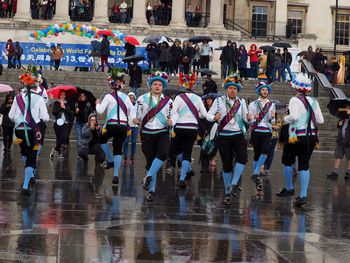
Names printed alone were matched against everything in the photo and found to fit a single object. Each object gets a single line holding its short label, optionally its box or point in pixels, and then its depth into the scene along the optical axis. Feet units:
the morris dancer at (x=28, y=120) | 44.75
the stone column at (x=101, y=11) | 164.08
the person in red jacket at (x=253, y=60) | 138.11
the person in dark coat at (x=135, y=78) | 105.81
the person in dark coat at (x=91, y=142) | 62.54
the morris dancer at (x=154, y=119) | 45.42
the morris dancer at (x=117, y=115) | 50.55
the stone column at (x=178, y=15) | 165.89
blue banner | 141.59
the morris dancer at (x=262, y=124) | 53.62
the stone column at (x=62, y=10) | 163.02
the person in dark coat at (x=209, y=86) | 90.46
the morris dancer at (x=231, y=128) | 45.19
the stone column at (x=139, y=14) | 164.04
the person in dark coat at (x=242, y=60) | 130.52
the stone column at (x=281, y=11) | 198.08
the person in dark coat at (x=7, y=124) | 72.31
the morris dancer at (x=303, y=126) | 44.70
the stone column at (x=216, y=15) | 167.22
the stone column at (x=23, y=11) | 160.45
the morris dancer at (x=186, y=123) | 49.55
